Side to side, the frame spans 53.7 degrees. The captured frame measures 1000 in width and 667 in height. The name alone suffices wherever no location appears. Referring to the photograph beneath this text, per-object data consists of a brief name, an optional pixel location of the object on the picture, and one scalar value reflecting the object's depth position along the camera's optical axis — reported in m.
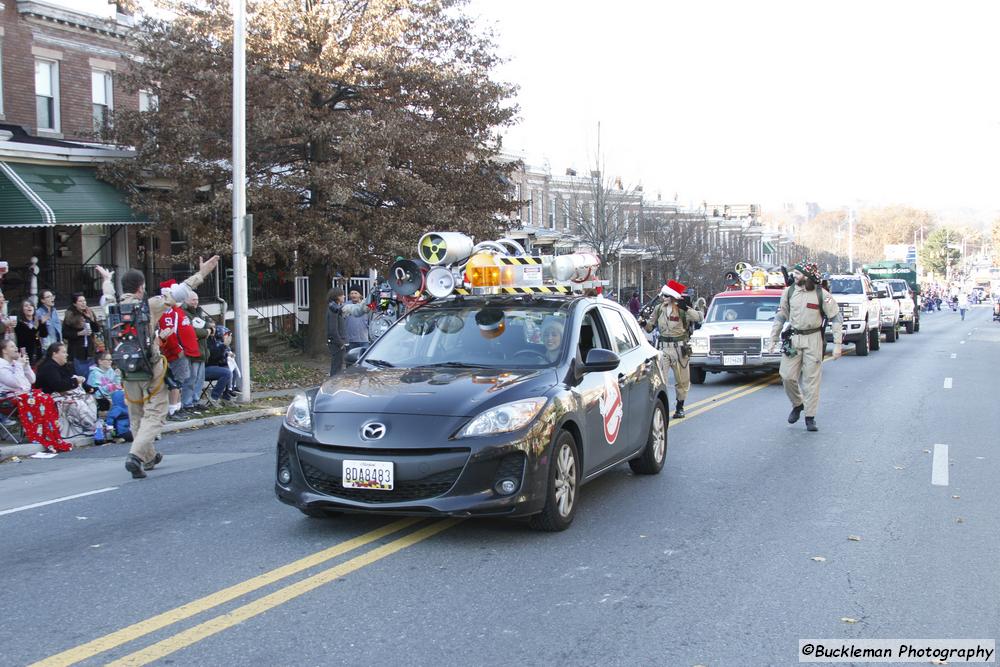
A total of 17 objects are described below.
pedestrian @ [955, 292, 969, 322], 56.49
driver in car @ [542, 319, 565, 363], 7.09
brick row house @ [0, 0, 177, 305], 18.31
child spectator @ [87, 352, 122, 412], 13.16
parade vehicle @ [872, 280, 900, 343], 30.59
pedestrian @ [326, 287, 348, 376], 17.19
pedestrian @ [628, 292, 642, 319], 33.44
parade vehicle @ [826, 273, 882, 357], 24.36
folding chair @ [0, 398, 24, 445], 11.48
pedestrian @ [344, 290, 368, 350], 17.12
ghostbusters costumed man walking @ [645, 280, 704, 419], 12.77
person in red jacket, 9.59
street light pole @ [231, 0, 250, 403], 15.70
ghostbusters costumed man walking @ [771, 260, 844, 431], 11.67
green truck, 50.99
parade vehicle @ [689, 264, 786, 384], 17.36
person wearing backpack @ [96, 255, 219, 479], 8.92
